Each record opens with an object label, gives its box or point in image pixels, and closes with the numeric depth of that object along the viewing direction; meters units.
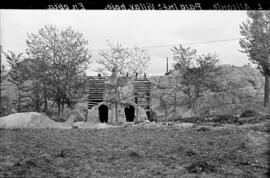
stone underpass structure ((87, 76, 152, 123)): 24.83
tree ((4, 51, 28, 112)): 15.90
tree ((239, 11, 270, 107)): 20.27
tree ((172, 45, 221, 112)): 25.12
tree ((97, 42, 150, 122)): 24.11
